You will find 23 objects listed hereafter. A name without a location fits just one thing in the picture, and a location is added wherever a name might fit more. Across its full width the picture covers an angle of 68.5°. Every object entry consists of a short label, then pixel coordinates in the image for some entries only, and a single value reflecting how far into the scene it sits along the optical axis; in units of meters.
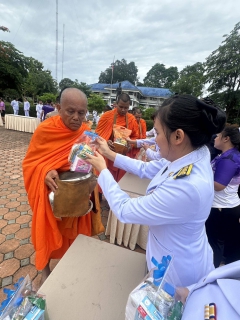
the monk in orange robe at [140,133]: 3.50
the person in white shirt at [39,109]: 12.06
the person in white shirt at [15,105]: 13.32
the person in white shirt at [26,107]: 13.39
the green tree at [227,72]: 14.04
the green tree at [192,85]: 18.03
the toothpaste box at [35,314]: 0.68
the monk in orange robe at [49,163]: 1.42
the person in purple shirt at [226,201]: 1.71
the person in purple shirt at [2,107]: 12.86
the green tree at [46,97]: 23.63
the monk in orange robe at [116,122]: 3.11
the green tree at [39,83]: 28.39
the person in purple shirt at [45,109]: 8.11
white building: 47.31
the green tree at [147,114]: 21.31
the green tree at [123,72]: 67.06
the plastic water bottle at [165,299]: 0.57
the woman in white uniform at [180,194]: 0.81
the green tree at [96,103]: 23.56
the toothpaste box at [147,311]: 0.53
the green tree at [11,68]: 14.77
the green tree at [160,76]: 64.12
